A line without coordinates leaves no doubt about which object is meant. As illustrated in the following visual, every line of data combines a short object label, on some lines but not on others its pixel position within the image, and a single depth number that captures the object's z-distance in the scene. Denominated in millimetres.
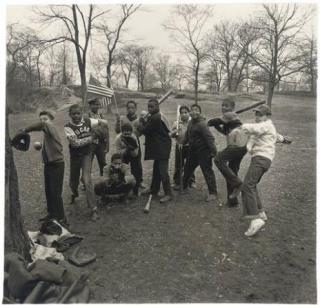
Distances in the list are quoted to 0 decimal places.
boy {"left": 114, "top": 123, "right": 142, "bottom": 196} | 6492
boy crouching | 6160
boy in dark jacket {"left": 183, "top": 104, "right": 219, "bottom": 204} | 6366
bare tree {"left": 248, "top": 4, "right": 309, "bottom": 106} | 16569
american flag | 7353
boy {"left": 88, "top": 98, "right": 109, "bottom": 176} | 6754
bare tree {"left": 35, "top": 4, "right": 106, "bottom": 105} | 19391
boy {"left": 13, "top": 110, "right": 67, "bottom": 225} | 5070
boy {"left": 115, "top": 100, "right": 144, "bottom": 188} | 6734
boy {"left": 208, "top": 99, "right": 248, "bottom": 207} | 5809
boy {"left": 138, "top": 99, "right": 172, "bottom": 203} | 6285
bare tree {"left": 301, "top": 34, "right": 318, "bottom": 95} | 15195
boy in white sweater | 5023
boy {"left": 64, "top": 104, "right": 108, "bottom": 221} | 5621
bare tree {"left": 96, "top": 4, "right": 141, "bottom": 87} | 24088
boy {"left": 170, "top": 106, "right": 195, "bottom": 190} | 6969
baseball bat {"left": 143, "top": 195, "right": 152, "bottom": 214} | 5930
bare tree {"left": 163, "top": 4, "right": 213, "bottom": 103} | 22244
